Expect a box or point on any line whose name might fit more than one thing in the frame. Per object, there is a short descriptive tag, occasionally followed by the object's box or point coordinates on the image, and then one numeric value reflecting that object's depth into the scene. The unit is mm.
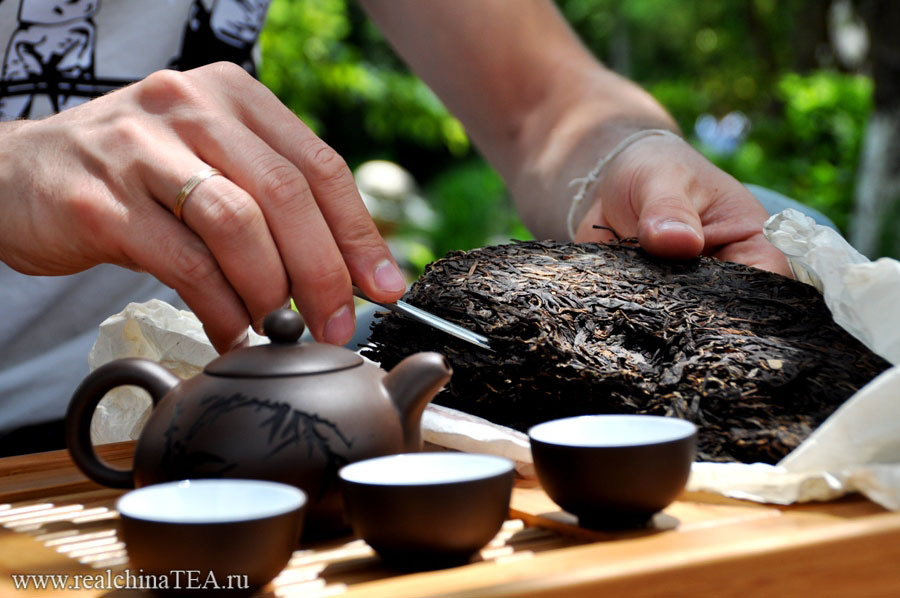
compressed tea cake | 938
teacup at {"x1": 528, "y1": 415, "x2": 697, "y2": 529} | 834
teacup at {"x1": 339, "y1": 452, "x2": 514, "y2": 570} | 810
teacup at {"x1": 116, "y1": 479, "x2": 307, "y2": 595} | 791
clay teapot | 849
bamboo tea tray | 801
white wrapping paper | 875
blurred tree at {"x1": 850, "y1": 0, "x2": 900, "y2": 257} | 3611
